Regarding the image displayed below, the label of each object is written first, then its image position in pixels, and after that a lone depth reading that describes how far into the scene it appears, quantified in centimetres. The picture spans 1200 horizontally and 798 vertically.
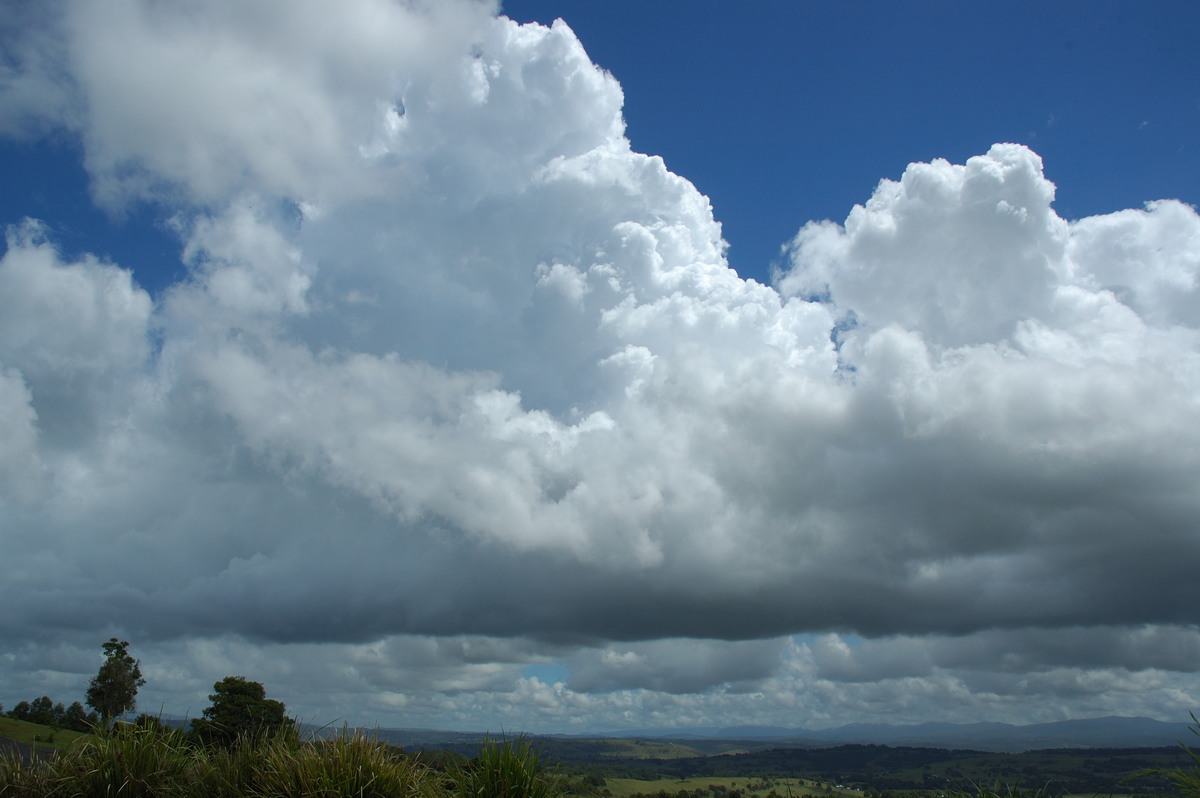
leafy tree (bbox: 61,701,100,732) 10652
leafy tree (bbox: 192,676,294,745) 7006
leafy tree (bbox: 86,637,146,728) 10206
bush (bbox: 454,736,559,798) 1709
